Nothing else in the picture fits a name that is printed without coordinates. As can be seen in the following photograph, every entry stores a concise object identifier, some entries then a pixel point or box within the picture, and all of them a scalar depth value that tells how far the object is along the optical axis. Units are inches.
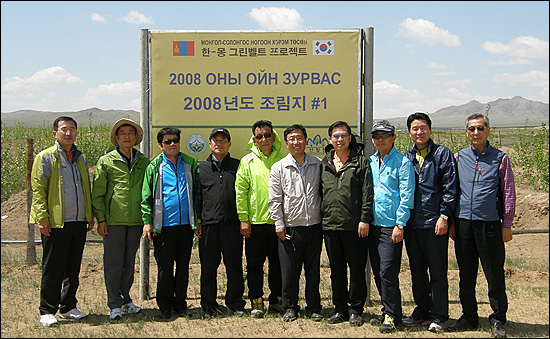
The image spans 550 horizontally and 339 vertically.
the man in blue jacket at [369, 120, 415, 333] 174.9
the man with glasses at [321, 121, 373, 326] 179.8
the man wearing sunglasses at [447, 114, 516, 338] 173.5
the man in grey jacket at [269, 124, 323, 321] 185.6
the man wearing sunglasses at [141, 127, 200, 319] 192.9
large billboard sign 227.6
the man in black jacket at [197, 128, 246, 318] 195.6
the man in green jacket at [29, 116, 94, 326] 187.3
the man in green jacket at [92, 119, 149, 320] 195.3
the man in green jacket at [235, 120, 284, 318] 193.3
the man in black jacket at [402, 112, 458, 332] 176.1
